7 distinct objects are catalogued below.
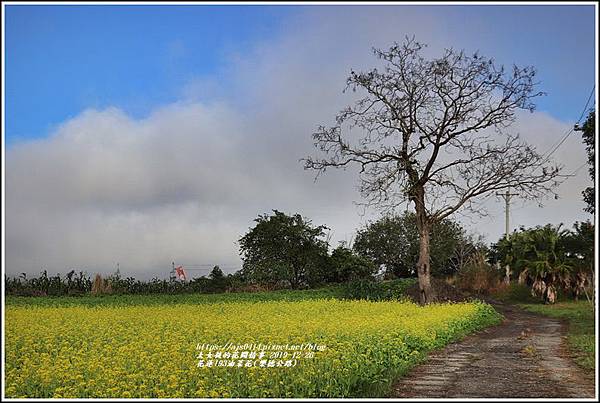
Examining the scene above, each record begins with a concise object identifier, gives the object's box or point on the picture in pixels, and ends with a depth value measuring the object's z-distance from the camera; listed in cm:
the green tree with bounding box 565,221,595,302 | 2442
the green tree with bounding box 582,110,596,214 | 1839
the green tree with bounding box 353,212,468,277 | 3469
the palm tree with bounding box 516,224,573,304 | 2467
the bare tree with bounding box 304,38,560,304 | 2014
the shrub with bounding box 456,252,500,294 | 2847
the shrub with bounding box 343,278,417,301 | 2327
